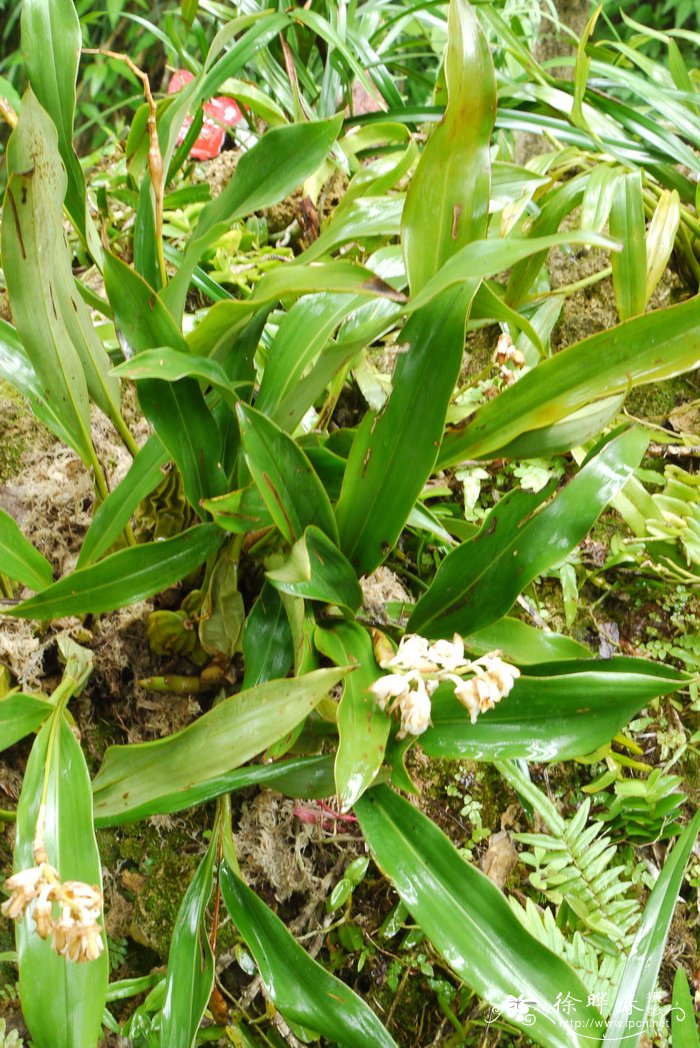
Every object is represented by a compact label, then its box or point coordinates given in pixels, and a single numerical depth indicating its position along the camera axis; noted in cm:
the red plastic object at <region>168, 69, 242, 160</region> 152
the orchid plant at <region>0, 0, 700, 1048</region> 62
